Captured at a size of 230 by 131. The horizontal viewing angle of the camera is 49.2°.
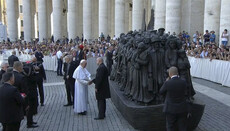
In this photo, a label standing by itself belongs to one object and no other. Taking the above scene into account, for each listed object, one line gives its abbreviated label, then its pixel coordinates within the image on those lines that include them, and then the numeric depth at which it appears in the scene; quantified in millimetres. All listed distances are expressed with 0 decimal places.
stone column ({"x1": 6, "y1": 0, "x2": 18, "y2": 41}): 36500
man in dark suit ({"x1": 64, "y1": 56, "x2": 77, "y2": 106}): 9070
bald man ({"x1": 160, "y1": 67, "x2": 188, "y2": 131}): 4957
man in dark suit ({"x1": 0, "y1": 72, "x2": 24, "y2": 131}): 4711
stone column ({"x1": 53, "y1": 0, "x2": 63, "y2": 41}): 31234
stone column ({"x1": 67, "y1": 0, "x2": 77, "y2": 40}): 31062
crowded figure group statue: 6391
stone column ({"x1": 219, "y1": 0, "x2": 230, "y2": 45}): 14133
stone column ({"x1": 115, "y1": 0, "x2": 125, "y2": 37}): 25484
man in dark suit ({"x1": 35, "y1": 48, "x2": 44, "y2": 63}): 16164
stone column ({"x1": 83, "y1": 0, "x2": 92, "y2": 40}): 29531
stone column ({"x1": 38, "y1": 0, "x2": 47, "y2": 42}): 33344
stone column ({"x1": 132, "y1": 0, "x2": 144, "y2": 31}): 24453
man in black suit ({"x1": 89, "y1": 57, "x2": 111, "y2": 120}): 7516
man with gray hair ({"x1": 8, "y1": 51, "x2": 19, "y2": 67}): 11905
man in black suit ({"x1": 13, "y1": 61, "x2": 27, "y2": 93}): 6047
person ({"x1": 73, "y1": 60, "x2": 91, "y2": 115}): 8016
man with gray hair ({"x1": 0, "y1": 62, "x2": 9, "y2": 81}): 7691
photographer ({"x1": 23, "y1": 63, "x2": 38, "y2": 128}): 7042
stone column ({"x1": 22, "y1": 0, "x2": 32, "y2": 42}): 35469
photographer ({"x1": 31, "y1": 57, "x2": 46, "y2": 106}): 9166
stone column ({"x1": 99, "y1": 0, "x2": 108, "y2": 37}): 27406
